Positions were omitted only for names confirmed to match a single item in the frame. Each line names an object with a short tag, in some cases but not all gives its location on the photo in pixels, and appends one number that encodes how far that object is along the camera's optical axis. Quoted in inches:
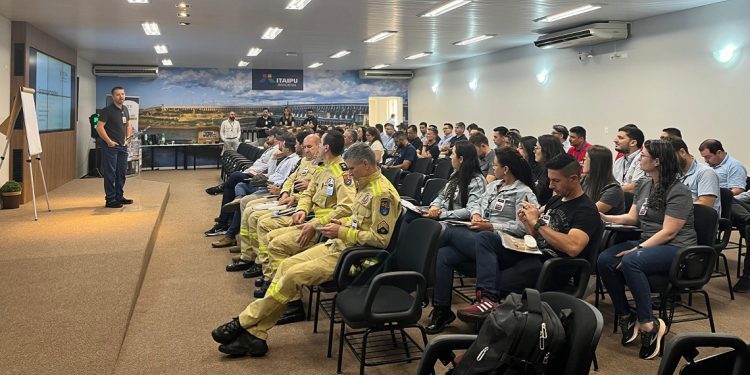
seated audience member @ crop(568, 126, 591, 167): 298.5
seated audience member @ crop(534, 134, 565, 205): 211.6
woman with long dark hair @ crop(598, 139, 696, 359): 140.0
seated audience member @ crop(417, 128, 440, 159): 414.9
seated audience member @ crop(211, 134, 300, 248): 254.4
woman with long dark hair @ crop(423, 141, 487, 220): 170.7
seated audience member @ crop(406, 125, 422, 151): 464.8
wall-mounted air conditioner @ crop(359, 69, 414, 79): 732.0
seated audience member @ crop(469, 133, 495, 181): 264.6
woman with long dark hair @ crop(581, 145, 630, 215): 166.7
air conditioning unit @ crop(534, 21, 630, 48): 362.6
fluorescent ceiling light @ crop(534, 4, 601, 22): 318.7
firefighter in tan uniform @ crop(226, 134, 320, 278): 210.2
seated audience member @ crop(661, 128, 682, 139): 255.5
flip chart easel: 281.0
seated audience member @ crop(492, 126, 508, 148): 299.2
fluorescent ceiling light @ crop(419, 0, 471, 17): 299.7
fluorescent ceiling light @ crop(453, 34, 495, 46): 429.7
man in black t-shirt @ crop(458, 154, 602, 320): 128.0
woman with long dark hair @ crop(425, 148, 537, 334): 149.9
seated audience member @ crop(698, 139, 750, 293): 236.2
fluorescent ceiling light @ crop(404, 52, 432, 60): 546.8
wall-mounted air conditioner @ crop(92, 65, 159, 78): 646.5
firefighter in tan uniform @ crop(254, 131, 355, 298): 165.8
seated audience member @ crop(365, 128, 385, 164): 373.9
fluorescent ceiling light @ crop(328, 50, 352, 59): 541.0
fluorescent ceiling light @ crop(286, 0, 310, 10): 298.2
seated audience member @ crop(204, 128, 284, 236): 287.6
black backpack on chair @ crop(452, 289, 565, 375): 69.8
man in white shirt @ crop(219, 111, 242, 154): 645.3
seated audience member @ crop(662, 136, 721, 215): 182.1
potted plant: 304.5
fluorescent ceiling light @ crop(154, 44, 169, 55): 487.2
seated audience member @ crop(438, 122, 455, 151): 483.8
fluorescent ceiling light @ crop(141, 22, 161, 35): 367.9
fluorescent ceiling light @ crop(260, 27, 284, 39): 398.3
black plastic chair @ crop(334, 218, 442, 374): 115.6
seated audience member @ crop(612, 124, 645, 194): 236.7
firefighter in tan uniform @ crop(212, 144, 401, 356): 134.0
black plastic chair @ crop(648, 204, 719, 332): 139.3
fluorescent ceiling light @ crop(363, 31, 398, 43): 410.2
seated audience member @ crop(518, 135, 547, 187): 223.9
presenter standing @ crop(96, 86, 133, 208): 301.1
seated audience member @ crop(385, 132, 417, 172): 357.1
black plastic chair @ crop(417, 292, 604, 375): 72.6
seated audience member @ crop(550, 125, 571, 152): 316.2
